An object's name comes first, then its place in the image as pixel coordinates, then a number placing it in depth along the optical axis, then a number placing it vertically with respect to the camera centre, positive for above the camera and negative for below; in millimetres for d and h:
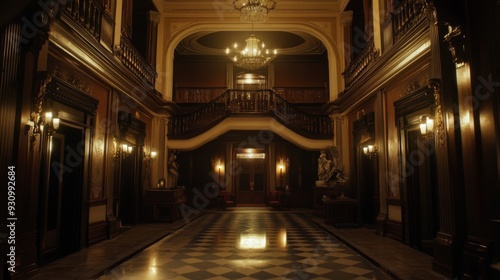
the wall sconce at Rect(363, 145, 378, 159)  9000 +801
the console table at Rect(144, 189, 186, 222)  10617 -609
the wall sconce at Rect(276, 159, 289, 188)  16594 +751
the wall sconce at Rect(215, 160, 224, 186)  16641 +712
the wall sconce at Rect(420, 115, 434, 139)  5773 +899
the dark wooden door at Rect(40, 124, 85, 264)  6461 -176
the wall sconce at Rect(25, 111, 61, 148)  4633 +815
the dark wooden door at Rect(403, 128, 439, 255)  6672 -185
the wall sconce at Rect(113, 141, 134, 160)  8305 +802
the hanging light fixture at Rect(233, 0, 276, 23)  8773 +4154
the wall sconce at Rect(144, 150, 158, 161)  10963 +872
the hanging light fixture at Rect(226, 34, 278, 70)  10492 +3682
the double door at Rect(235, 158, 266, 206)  16953 +81
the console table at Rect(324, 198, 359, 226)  9922 -762
